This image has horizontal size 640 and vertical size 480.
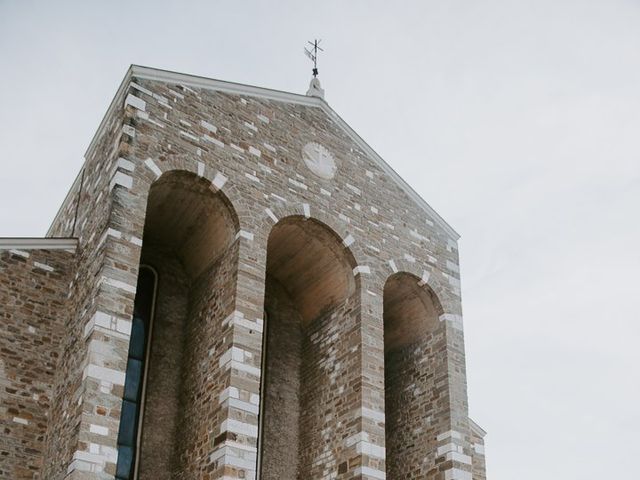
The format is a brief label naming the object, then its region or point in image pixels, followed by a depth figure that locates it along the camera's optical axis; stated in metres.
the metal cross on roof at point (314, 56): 17.89
